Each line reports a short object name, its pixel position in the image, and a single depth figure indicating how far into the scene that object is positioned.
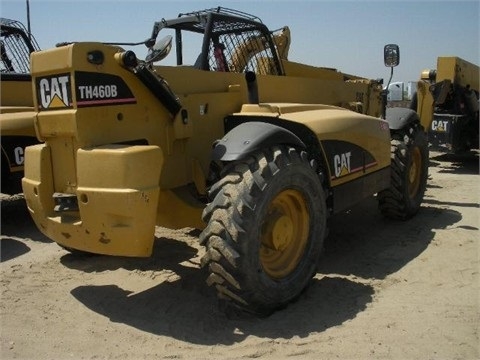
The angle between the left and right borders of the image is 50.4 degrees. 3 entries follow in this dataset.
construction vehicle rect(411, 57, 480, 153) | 10.30
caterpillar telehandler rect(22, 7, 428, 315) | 3.13
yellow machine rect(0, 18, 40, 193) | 5.79
